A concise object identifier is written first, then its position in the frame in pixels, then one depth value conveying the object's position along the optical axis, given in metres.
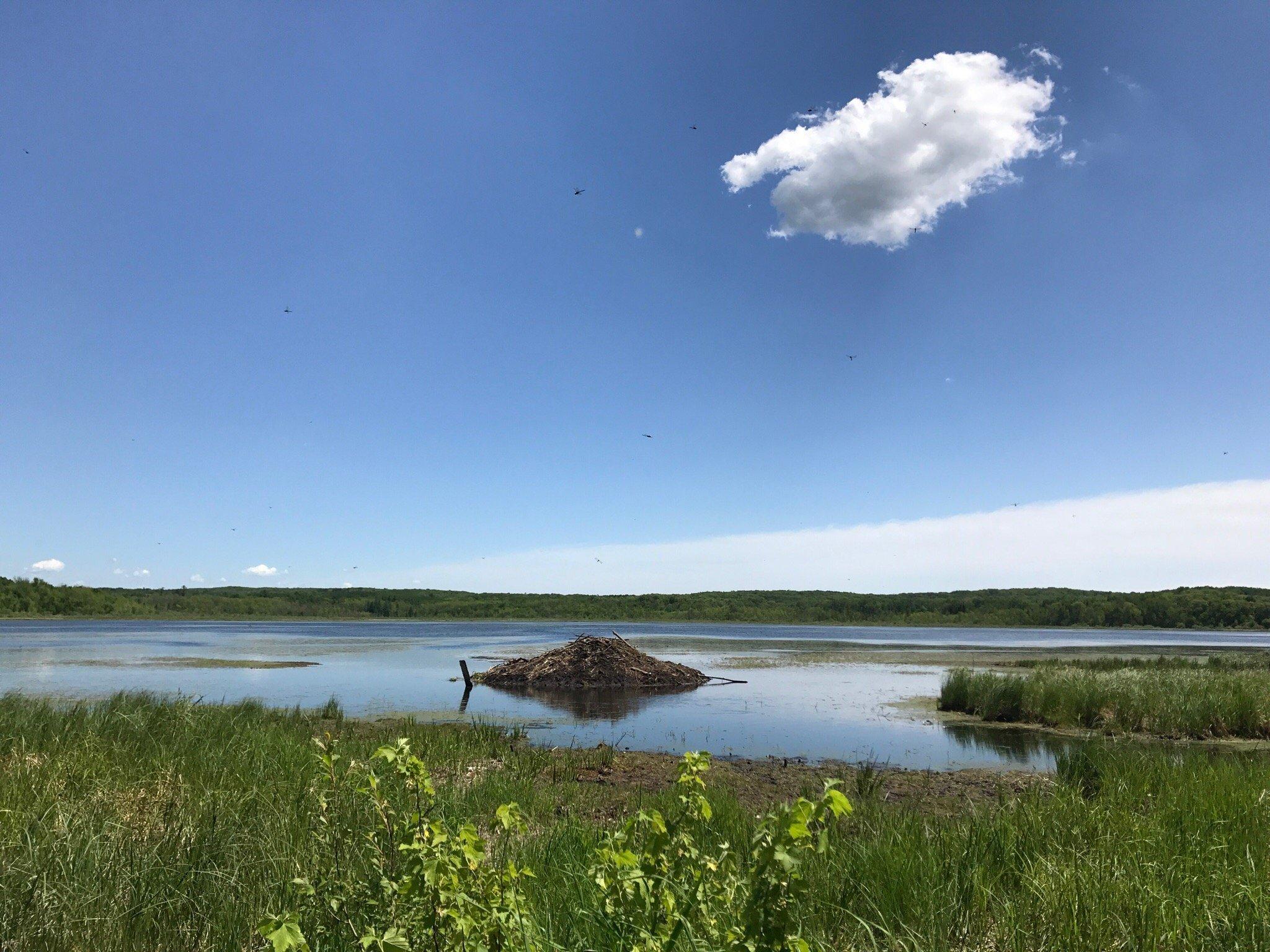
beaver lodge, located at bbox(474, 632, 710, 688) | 30.58
